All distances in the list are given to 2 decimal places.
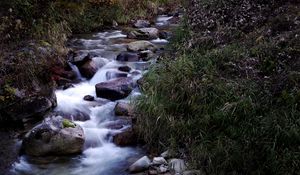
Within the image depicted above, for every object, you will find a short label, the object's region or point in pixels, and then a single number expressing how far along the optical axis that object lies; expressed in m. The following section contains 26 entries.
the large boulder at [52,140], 7.20
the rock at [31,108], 8.18
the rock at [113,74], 10.56
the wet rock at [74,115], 8.60
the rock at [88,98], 9.45
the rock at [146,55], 12.06
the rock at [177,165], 6.43
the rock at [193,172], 6.15
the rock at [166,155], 6.81
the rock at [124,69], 10.97
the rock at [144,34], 14.88
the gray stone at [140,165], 6.66
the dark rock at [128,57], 11.91
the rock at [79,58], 11.00
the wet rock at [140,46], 12.96
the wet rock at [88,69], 10.67
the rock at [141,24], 16.77
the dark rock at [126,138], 7.60
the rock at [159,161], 6.69
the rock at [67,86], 9.88
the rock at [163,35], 15.00
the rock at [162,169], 6.54
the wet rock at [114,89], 9.48
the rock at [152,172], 6.54
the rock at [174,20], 17.81
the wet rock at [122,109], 8.63
